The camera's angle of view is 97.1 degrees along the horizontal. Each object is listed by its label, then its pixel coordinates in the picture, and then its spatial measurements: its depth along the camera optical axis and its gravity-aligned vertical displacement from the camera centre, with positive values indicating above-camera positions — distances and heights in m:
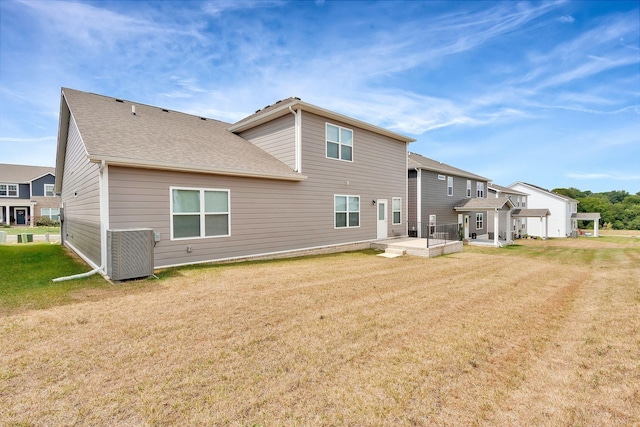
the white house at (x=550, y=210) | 31.66 -0.23
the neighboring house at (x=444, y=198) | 17.83 +0.81
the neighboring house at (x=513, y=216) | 24.22 -0.58
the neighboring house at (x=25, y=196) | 30.28 +1.86
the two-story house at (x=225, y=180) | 7.63 +1.09
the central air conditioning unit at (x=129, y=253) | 6.37 -0.96
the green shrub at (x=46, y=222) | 30.09 -1.01
